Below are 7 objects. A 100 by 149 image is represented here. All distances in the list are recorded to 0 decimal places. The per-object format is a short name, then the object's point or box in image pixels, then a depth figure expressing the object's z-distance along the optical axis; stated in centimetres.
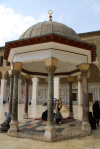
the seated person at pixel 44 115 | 679
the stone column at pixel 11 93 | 646
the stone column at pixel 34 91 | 1892
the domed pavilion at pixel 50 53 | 424
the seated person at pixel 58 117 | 593
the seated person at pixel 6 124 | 482
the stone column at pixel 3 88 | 2056
